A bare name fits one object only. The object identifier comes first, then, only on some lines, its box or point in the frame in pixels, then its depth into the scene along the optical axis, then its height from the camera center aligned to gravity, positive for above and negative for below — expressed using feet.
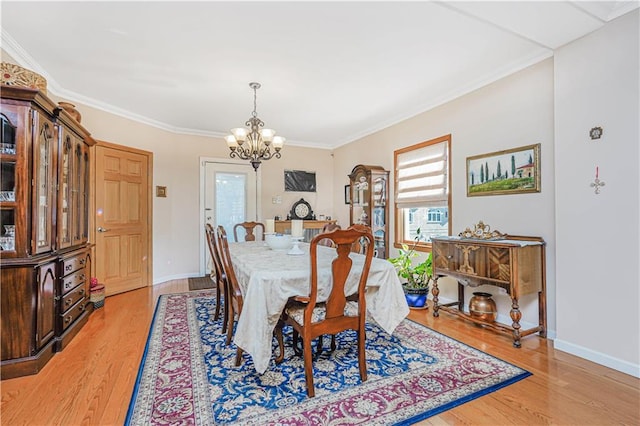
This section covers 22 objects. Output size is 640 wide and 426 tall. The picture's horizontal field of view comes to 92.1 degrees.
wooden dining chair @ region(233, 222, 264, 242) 13.94 -0.74
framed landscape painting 9.14 +1.34
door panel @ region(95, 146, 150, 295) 13.30 -0.22
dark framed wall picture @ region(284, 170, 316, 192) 19.35 +2.10
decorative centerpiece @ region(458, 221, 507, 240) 9.57 -0.63
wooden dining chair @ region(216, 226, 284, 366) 7.16 -1.89
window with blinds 12.21 +1.00
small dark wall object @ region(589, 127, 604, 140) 7.32 +1.93
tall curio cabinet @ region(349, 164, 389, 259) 15.02 +0.52
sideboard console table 8.30 -1.56
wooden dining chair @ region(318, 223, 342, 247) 11.76 -1.22
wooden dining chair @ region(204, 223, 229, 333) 9.25 -1.85
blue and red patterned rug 5.45 -3.54
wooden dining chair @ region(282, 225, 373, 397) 6.00 -2.00
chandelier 10.82 +2.60
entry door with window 17.25 +1.12
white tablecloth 6.08 -1.65
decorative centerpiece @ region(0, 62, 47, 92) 7.08 +3.27
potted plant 11.73 -2.50
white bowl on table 9.37 -0.82
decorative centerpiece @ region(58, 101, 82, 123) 10.06 +3.42
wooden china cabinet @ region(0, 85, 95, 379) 6.90 -0.49
